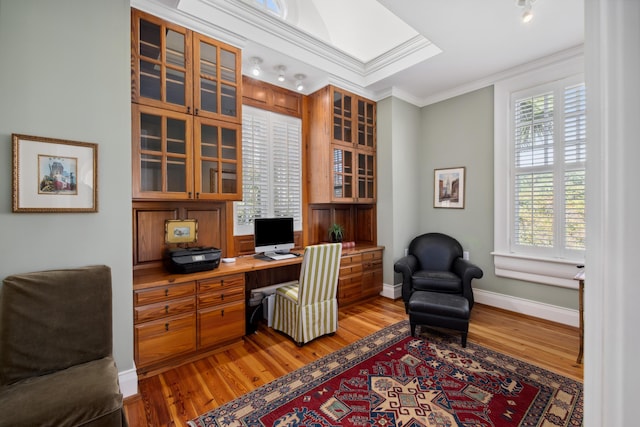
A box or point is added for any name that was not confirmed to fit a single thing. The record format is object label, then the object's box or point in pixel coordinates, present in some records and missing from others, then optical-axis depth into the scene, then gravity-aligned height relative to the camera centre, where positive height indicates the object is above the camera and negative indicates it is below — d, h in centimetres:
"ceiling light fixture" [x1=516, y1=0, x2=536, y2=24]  222 +163
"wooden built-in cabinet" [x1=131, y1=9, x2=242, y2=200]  231 +86
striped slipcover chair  269 -90
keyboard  310 -52
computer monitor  321 -29
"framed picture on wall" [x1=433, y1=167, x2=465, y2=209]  402 +32
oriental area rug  182 -134
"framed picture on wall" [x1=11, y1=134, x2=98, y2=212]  170 +24
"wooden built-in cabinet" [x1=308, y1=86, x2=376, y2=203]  373 +88
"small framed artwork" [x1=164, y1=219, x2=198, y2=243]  265 -19
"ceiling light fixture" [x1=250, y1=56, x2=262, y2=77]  312 +166
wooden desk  220 -87
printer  243 -43
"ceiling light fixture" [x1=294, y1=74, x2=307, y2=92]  357 +170
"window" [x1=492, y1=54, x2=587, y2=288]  308 +42
